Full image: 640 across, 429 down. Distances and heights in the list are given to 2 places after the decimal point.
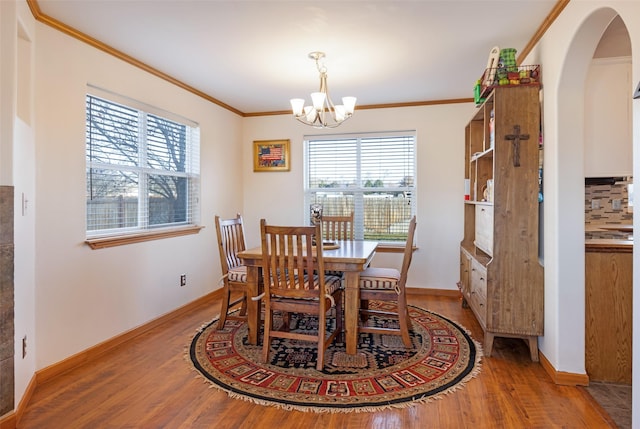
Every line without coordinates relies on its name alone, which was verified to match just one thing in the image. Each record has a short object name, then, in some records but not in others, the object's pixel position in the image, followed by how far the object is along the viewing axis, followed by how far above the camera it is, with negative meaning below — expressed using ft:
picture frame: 16.19 +2.48
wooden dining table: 8.65 -1.65
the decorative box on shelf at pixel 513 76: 8.39 +3.12
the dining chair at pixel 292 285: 7.98 -1.71
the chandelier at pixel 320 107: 9.53 +2.81
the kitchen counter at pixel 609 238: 7.50 -0.61
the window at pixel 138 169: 9.35 +1.25
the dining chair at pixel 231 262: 10.31 -1.52
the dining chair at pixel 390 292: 9.16 -2.03
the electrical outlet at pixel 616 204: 10.15 +0.21
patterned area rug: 7.06 -3.52
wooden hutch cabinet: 8.27 -0.26
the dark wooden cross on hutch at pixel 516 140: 8.25 +1.60
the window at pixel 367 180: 15.24 +1.33
